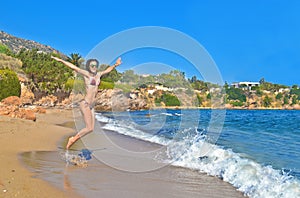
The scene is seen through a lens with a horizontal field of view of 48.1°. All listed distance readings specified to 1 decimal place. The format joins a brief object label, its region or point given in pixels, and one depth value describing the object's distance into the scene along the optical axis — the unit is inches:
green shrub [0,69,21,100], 1305.4
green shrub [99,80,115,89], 2311.6
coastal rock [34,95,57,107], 2046.6
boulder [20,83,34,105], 1842.3
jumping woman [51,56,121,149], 299.1
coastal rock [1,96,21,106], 1045.8
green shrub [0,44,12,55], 2508.0
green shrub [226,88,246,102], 3988.2
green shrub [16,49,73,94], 2128.4
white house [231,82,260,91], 4722.0
